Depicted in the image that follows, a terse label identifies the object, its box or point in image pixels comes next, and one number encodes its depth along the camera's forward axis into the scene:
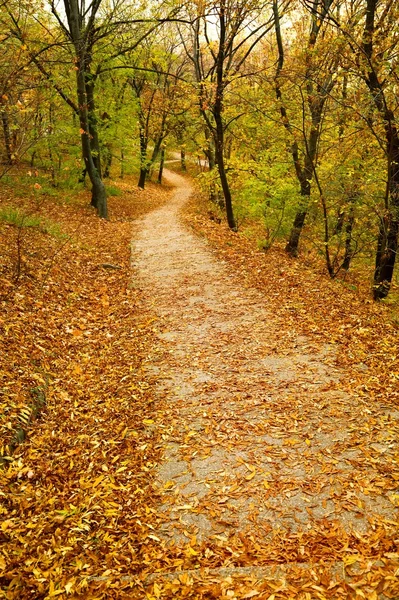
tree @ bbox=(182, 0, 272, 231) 10.22
